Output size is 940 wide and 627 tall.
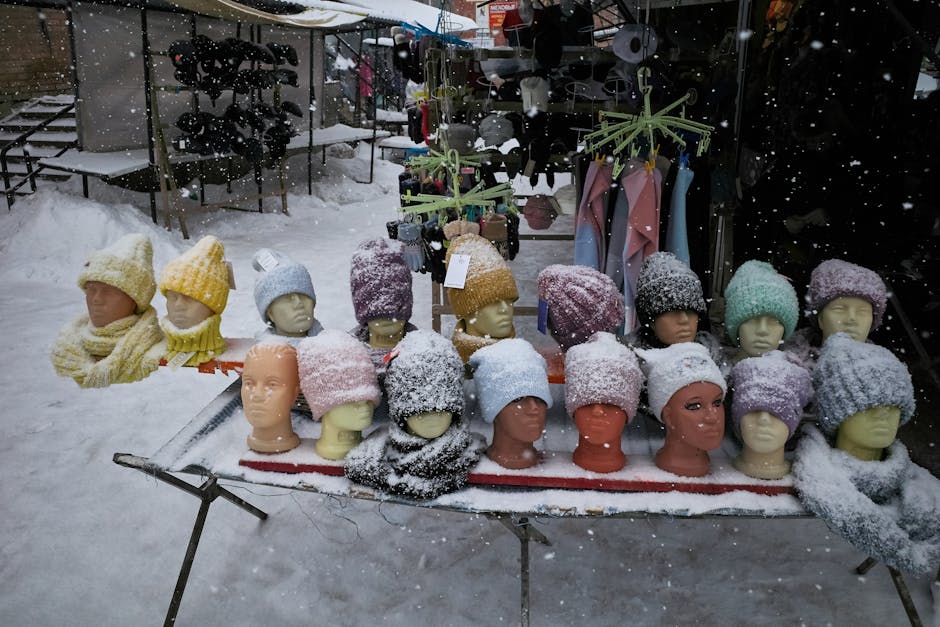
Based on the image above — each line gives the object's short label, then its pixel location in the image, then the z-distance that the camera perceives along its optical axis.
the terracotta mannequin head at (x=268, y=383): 2.05
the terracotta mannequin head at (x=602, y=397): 1.93
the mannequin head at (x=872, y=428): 1.88
